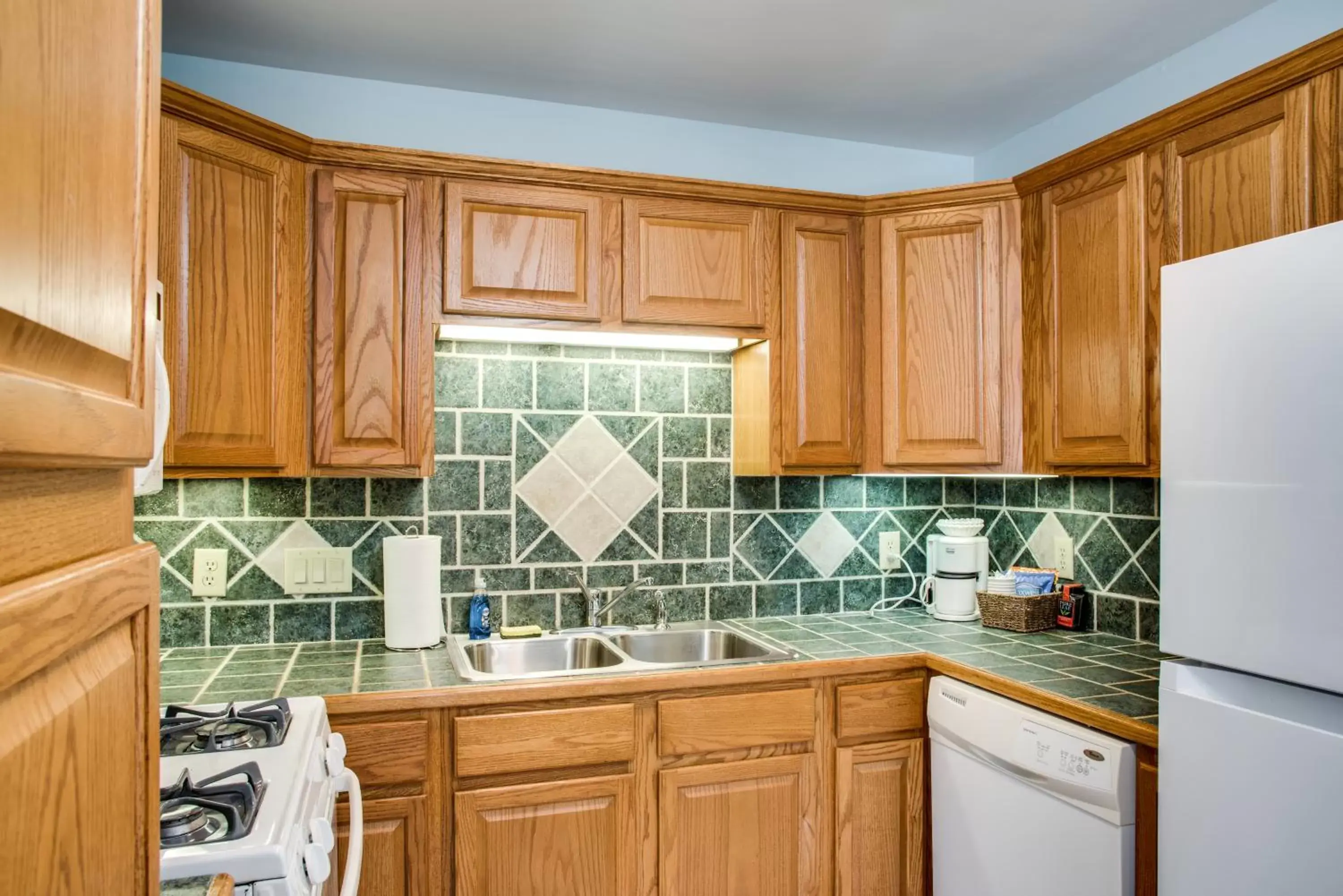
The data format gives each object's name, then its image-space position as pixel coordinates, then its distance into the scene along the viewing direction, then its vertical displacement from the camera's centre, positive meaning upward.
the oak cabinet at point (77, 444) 0.36 +0.01
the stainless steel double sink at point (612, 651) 2.39 -0.57
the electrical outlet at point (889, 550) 2.98 -0.32
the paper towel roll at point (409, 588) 2.33 -0.36
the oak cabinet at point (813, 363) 2.57 +0.29
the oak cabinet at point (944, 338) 2.53 +0.36
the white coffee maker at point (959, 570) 2.79 -0.36
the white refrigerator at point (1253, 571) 1.26 -0.18
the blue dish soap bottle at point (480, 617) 2.48 -0.46
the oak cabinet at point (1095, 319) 2.09 +0.37
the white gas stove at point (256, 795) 1.04 -0.49
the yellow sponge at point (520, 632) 2.50 -0.51
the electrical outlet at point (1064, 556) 2.67 -0.30
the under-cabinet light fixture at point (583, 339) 2.42 +0.36
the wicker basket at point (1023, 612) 2.56 -0.46
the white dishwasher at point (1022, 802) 1.72 -0.77
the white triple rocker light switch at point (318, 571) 2.41 -0.32
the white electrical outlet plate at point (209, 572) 2.34 -0.31
